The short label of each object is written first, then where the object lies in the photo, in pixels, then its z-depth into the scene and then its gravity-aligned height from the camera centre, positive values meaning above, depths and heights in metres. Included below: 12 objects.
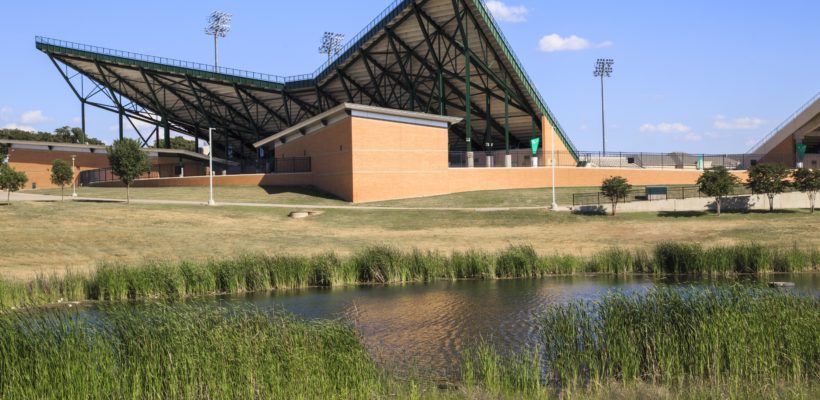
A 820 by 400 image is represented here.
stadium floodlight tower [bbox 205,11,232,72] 136.93 +33.77
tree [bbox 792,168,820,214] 51.84 +0.32
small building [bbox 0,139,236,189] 81.56 +4.66
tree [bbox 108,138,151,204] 55.16 +3.03
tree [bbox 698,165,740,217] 50.47 +0.32
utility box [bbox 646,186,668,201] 54.50 -0.36
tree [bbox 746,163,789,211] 51.62 +0.50
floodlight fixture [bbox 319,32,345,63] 147.12 +31.97
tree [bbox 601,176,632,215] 51.88 +0.07
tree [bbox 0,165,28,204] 50.72 +1.45
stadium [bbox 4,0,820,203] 62.16 +8.57
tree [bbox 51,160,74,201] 58.00 +2.14
